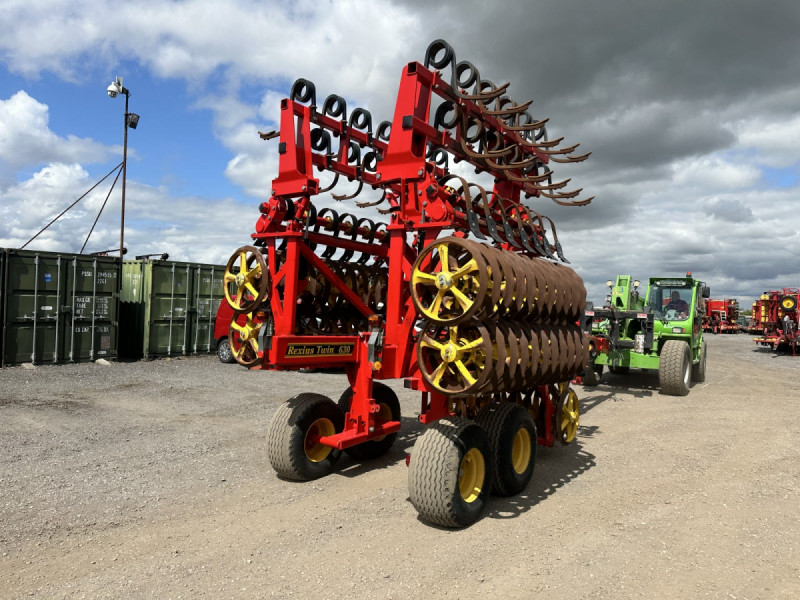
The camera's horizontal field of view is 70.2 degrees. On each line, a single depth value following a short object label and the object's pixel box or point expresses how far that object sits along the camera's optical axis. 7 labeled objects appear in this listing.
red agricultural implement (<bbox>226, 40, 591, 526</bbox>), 4.76
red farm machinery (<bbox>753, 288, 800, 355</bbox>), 23.41
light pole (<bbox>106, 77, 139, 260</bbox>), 16.29
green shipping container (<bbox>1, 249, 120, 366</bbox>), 12.73
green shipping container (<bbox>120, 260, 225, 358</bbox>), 15.40
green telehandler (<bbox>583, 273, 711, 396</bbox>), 12.07
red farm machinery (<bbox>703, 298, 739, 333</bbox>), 40.50
